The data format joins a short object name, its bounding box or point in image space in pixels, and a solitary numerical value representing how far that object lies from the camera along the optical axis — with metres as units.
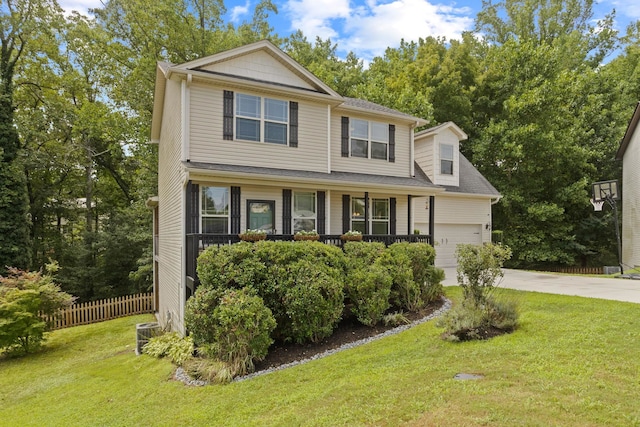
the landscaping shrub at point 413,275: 8.84
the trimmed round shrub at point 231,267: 7.23
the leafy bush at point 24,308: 10.59
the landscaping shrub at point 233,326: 6.54
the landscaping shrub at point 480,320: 6.07
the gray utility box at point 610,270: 15.45
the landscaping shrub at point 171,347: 7.98
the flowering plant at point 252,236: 8.46
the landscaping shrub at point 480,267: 6.48
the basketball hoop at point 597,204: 16.54
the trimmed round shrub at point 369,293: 8.06
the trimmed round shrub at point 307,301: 7.19
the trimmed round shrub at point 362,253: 8.62
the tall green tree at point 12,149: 16.53
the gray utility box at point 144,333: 10.09
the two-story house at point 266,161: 9.66
